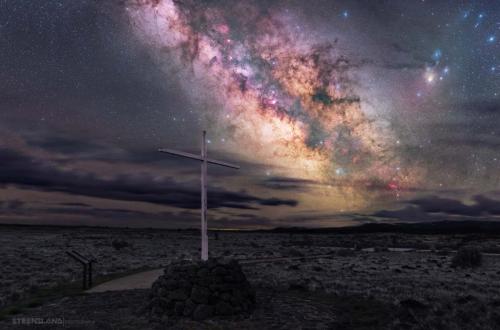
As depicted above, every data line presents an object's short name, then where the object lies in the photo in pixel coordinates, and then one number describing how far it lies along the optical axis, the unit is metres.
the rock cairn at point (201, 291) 12.22
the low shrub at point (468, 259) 32.84
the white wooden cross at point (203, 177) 12.41
